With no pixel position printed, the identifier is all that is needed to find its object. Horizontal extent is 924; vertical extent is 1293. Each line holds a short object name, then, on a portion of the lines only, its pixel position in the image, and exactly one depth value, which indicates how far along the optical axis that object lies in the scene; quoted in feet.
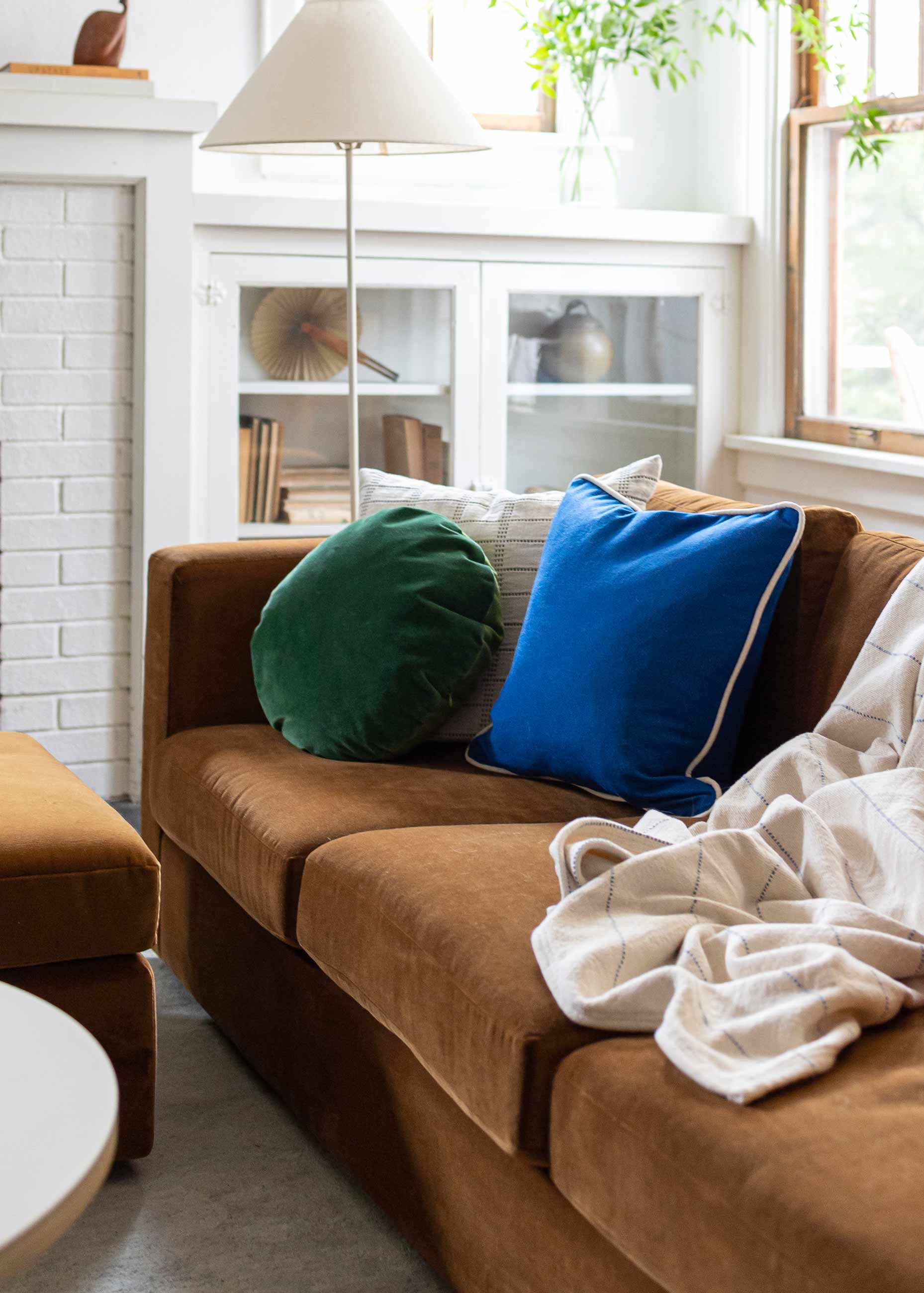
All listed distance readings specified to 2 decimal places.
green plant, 10.84
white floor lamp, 8.07
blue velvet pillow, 5.84
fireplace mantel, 9.91
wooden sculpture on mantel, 10.16
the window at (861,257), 10.53
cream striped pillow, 6.91
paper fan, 11.12
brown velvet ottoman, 5.29
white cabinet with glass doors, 11.10
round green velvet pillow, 6.53
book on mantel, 9.82
